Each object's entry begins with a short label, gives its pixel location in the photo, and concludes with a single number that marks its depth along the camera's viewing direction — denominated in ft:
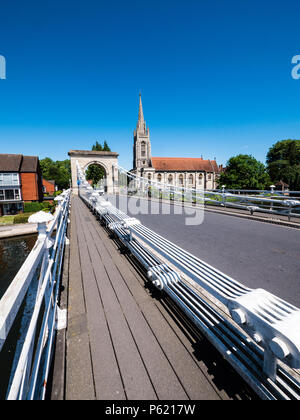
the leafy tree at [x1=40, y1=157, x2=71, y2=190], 210.18
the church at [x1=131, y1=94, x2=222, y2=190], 191.93
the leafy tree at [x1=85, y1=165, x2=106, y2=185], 178.81
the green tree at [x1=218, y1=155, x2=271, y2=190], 101.01
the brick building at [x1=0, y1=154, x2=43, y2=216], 90.38
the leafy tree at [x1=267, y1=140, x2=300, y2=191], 110.02
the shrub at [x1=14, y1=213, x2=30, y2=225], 67.56
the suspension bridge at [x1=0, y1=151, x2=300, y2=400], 3.85
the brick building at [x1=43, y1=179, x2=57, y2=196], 163.84
